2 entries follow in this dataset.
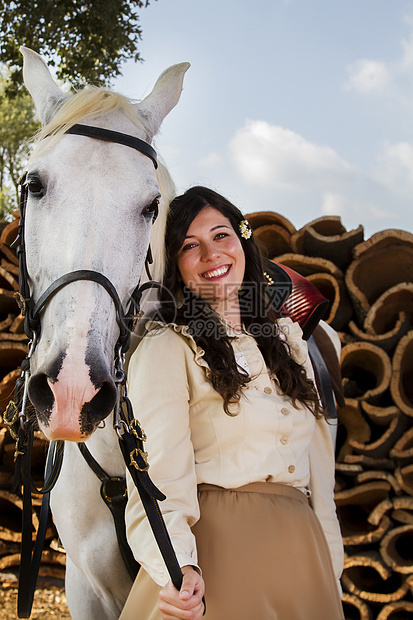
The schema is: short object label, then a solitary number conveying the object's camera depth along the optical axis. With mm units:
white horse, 859
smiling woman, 1038
